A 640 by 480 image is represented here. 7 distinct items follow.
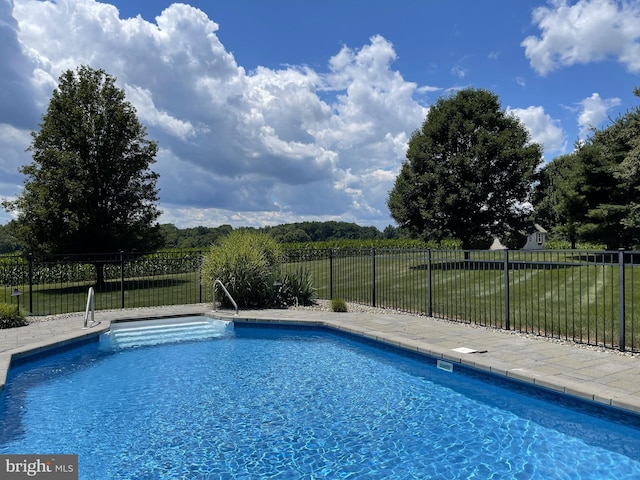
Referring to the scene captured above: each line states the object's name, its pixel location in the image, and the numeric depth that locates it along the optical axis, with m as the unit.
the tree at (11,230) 16.78
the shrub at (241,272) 11.28
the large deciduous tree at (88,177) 16.36
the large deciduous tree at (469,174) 21.11
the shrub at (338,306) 10.55
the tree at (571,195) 22.66
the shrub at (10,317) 8.87
